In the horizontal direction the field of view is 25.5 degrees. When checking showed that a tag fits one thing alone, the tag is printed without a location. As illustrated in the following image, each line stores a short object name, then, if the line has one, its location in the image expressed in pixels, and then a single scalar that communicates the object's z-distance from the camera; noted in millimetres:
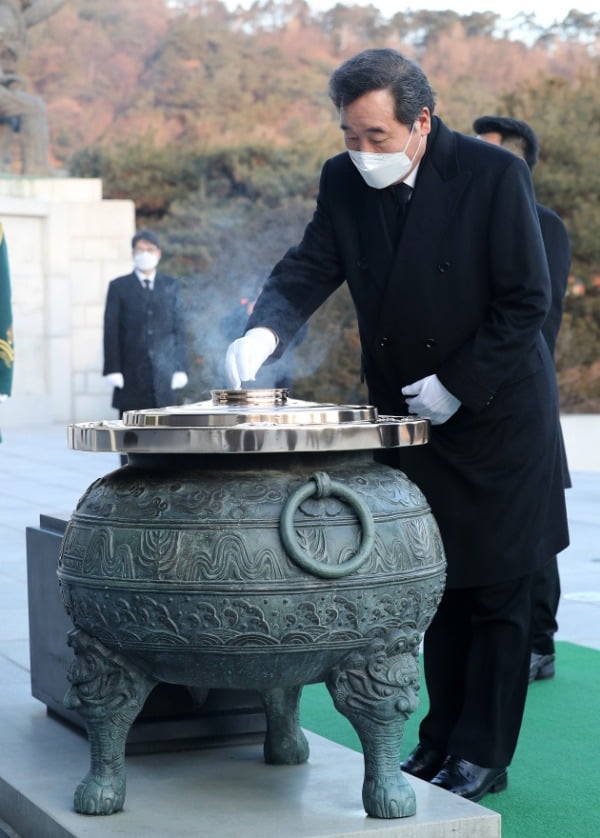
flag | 4398
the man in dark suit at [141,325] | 8625
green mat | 2998
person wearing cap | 4098
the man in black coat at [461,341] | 2812
